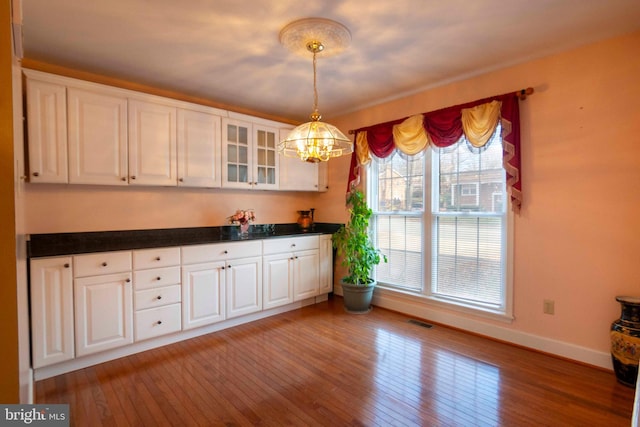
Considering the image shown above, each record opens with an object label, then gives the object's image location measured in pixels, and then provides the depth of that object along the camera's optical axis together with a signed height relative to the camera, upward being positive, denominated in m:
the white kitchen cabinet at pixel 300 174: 4.15 +0.48
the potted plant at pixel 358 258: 3.73 -0.60
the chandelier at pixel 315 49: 2.19 +1.25
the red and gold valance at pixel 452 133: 2.76 +0.79
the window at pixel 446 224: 2.98 -0.17
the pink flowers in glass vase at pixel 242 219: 3.75 -0.12
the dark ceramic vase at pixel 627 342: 2.12 -0.93
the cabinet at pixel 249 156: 3.57 +0.65
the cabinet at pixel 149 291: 2.32 -0.74
